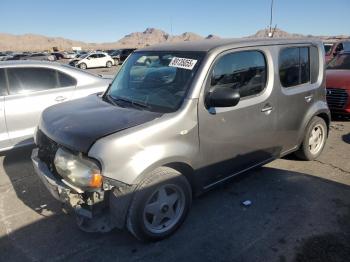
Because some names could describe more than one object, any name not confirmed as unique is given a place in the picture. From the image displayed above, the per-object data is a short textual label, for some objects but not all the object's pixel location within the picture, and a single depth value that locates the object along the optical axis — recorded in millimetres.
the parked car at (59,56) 42859
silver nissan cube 2928
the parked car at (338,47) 13406
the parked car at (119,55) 35116
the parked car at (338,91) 7074
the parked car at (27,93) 5203
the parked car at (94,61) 32406
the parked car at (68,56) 45506
